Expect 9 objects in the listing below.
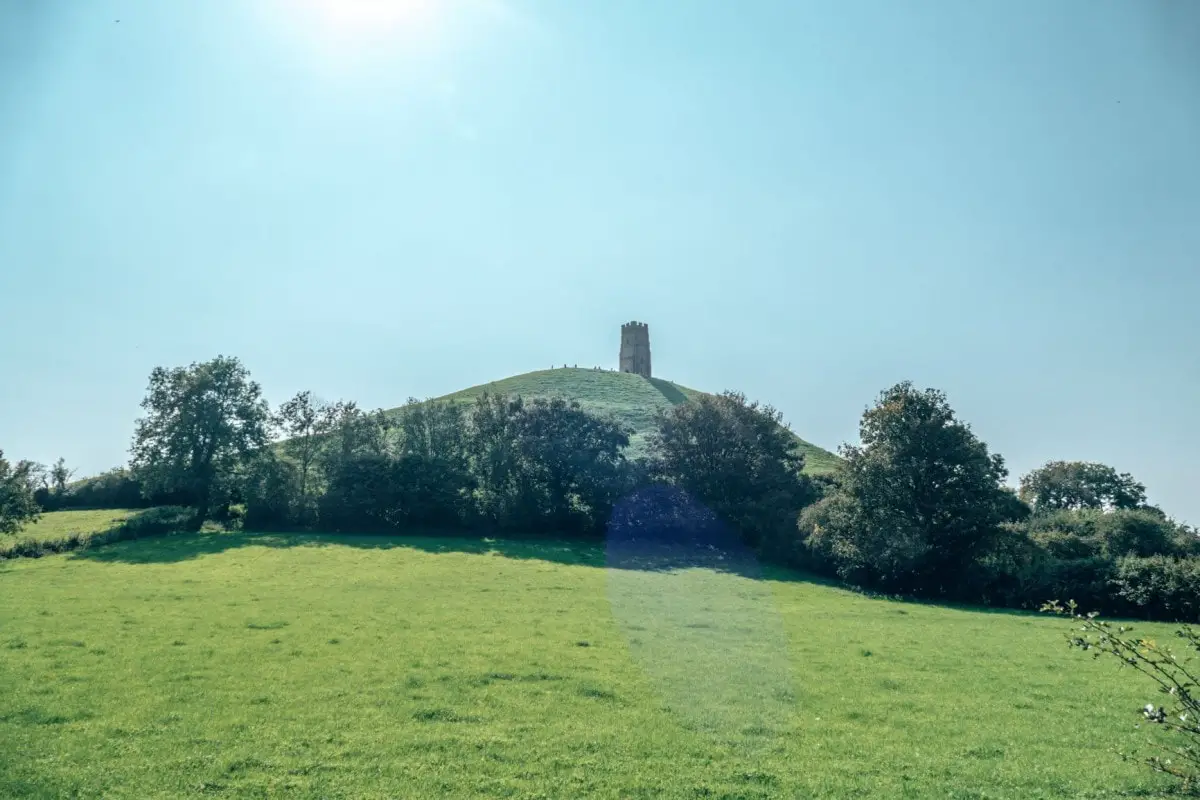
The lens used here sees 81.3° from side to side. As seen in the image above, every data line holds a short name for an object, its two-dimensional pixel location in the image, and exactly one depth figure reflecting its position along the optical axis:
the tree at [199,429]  57.34
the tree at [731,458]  55.06
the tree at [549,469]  57.97
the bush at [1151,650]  6.24
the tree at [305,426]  60.59
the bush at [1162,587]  31.88
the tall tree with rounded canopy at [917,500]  38.69
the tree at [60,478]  67.28
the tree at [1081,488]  81.88
